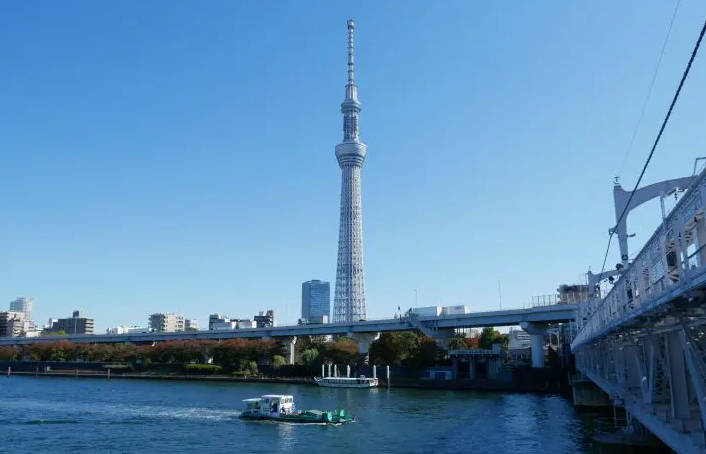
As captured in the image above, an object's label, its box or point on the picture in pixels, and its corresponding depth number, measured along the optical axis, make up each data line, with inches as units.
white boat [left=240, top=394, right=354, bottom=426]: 1809.8
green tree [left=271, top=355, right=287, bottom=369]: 4288.6
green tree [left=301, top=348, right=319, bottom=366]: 4143.7
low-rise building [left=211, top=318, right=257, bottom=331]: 5393.7
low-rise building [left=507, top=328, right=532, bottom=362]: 4934.5
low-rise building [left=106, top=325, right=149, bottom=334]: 6707.7
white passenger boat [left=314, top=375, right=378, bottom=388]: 3362.2
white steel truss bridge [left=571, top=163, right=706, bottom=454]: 451.5
